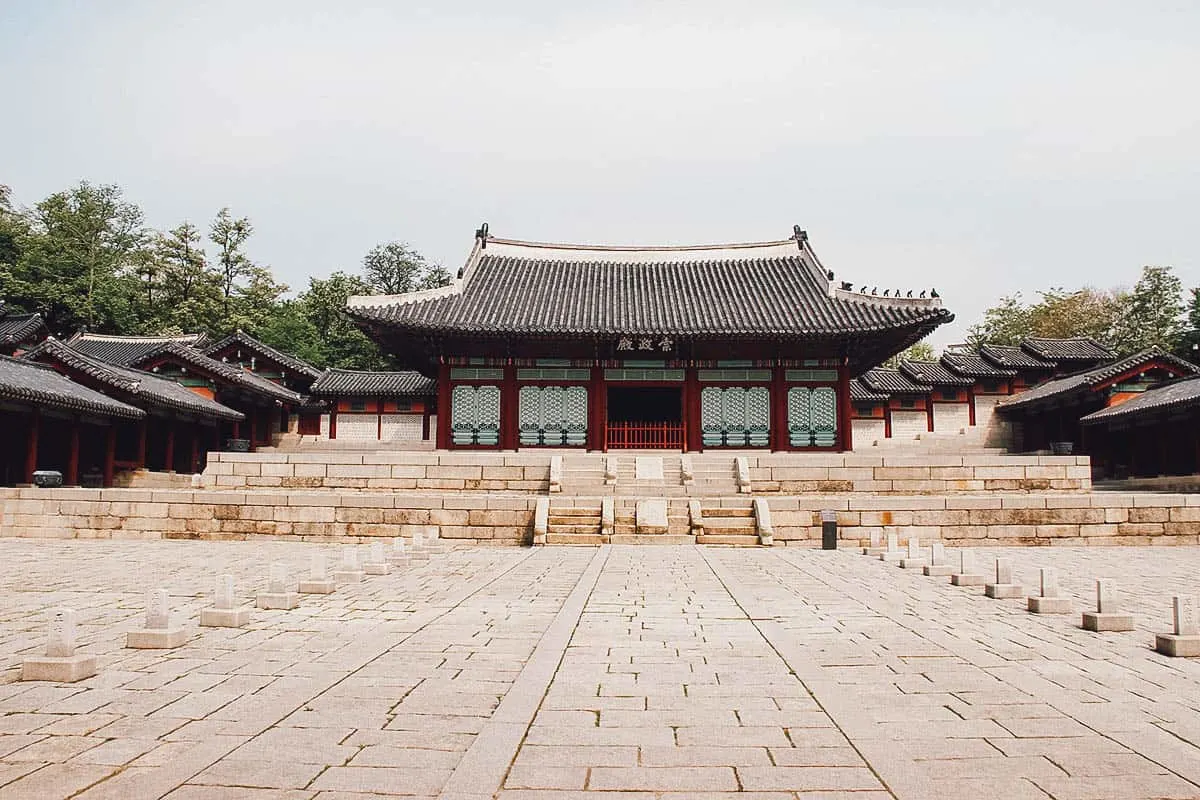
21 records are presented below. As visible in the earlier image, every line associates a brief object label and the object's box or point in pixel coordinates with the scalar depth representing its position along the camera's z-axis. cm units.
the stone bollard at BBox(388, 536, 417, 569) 1182
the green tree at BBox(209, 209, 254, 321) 5572
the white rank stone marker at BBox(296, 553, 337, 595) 892
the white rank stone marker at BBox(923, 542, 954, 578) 1096
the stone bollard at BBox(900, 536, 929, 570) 1186
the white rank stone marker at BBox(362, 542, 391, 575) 1077
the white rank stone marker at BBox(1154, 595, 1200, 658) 607
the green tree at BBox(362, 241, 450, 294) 6353
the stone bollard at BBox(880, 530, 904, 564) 1279
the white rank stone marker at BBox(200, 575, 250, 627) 696
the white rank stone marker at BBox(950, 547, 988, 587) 998
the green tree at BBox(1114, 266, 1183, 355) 4925
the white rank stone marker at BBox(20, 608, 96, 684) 515
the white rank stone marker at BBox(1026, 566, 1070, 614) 793
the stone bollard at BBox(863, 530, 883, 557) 1399
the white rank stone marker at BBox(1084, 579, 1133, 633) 703
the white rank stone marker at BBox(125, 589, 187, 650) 610
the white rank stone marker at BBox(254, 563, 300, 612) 795
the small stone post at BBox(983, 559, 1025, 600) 889
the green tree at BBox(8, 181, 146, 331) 4976
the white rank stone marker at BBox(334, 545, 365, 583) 976
